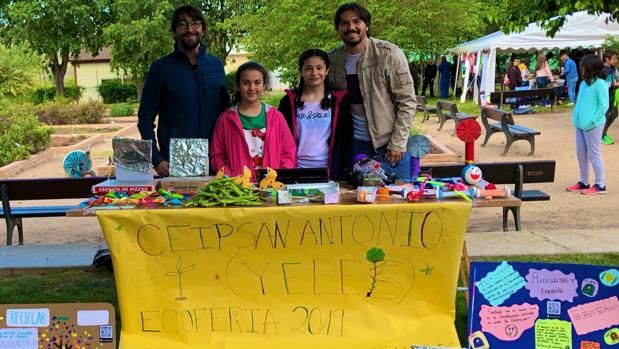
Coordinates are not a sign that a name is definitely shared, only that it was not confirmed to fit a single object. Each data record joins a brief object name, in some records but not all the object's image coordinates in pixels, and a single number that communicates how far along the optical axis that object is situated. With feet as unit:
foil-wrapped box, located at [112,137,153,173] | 12.01
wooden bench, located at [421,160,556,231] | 19.52
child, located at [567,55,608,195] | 25.00
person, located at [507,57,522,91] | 75.56
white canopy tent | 65.21
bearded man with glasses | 14.02
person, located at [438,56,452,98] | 90.61
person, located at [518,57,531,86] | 80.53
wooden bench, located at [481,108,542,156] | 36.91
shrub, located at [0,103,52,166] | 39.68
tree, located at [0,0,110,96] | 101.09
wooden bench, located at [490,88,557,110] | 60.85
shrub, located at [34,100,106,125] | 65.51
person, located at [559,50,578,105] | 64.59
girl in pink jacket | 13.07
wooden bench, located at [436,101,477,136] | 46.09
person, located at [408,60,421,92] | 91.66
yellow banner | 10.76
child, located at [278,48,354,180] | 13.55
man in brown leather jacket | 13.82
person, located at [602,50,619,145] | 37.63
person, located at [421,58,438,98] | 91.91
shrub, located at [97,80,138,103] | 120.78
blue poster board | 10.50
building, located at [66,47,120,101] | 174.19
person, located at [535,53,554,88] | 73.67
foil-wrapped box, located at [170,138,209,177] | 12.32
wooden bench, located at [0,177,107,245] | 19.07
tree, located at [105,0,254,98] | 96.63
